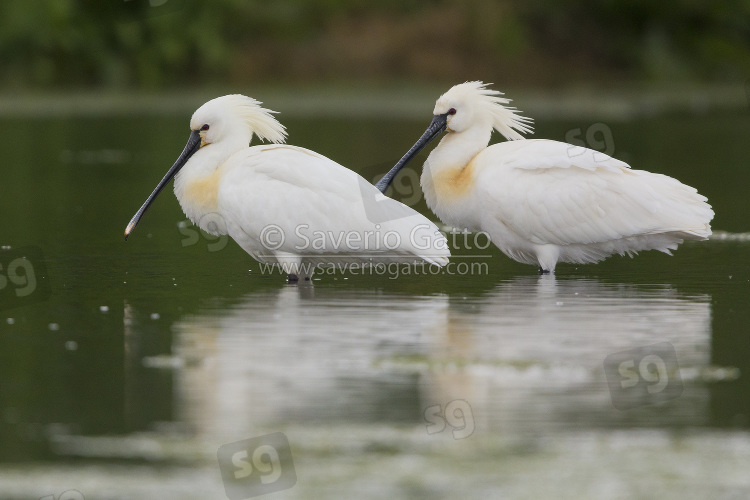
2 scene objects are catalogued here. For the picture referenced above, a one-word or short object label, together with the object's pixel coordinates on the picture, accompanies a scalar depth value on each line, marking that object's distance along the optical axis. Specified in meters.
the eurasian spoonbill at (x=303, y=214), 19.34
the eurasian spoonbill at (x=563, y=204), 20.25
